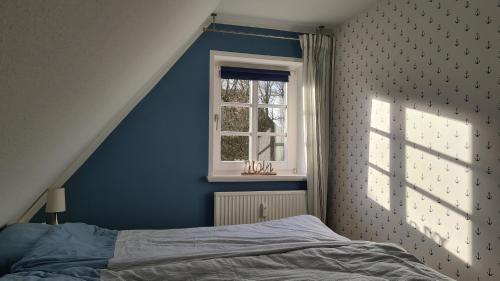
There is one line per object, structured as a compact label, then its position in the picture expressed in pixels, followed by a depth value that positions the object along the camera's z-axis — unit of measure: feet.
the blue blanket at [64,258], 4.64
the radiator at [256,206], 10.06
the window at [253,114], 10.82
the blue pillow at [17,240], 5.02
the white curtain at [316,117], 10.68
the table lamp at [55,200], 7.55
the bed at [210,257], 4.79
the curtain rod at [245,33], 10.05
